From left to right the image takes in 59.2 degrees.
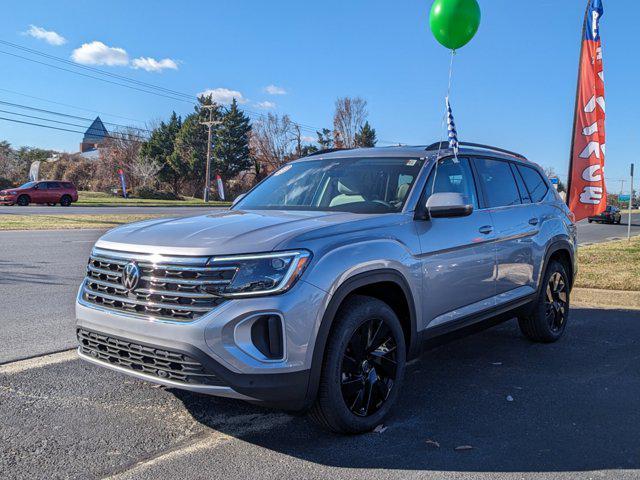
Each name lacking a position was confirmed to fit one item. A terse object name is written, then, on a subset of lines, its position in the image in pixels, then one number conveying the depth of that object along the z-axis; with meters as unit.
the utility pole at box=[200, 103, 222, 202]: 56.66
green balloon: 7.57
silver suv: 2.95
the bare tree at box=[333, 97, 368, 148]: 63.78
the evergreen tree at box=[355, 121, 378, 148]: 68.38
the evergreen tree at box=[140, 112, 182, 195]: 72.00
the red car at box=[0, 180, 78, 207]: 34.72
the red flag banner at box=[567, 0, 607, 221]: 10.12
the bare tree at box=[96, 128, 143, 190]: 67.12
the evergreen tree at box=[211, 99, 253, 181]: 74.19
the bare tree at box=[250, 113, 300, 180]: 76.31
